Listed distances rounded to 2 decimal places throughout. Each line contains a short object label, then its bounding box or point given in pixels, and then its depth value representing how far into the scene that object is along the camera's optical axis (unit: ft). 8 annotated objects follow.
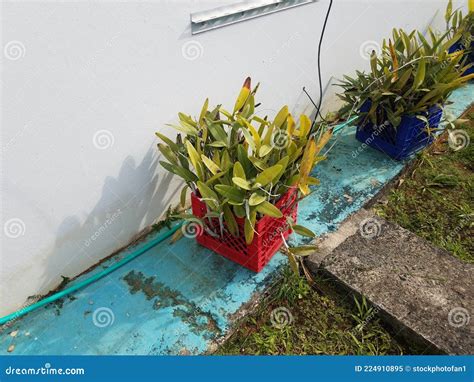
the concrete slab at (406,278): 5.68
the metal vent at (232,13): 6.11
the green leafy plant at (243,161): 5.55
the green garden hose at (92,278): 5.91
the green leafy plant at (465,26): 10.73
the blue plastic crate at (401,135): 8.38
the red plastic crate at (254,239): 6.12
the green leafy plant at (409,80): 7.93
